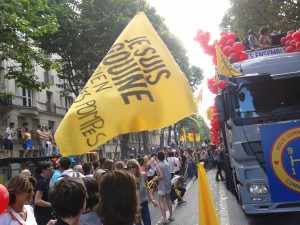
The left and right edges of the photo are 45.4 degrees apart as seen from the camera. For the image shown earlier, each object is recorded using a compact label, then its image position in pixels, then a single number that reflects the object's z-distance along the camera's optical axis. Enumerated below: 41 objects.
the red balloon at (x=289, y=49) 7.42
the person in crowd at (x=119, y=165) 6.30
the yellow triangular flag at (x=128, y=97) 3.04
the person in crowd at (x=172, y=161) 12.40
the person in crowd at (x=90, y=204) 3.58
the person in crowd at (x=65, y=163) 6.39
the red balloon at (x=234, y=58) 7.56
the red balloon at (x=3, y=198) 3.31
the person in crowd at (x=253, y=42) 8.45
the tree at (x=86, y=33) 21.16
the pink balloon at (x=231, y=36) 8.38
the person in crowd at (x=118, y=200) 2.83
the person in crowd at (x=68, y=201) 2.83
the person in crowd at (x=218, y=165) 16.19
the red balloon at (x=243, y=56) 7.59
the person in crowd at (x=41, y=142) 17.58
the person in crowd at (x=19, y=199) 3.54
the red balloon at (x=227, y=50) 7.70
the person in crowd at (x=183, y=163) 19.29
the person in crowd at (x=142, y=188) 6.56
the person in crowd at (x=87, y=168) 6.52
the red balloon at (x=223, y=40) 8.40
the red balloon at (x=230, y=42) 8.12
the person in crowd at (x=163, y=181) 8.30
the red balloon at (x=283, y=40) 7.93
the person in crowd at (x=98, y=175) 4.50
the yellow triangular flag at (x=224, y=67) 5.25
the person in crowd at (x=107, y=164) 6.03
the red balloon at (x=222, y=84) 6.86
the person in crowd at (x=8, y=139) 16.88
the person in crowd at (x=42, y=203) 5.59
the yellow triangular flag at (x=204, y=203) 3.48
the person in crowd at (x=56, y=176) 6.59
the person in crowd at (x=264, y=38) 8.39
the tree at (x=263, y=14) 16.00
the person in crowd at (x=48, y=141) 18.14
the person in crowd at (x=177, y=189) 10.50
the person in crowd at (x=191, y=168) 18.83
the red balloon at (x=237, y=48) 7.66
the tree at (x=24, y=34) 10.76
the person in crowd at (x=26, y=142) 16.96
